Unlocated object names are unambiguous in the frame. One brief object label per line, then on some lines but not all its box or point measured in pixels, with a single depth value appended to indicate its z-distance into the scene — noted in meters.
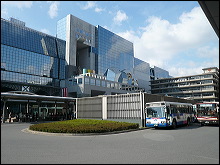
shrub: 15.41
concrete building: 91.50
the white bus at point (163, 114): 19.58
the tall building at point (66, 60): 63.75
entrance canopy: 30.02
